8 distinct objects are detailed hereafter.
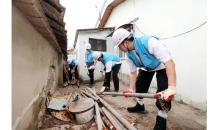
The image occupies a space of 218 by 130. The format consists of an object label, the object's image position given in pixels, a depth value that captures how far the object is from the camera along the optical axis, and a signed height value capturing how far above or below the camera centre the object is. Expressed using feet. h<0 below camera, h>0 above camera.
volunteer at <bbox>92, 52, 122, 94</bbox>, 12.41 +0.26
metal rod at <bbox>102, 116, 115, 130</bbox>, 6.17 -4.15
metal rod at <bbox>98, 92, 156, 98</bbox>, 5.45 -1.99
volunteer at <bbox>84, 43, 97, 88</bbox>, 16.51 +0.30
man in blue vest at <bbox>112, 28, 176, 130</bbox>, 4.61 +0.10
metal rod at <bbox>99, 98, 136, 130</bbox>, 5.66 -3.76
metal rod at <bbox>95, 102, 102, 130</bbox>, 6.21 -4.07
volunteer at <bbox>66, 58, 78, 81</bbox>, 25.53 -0.13
